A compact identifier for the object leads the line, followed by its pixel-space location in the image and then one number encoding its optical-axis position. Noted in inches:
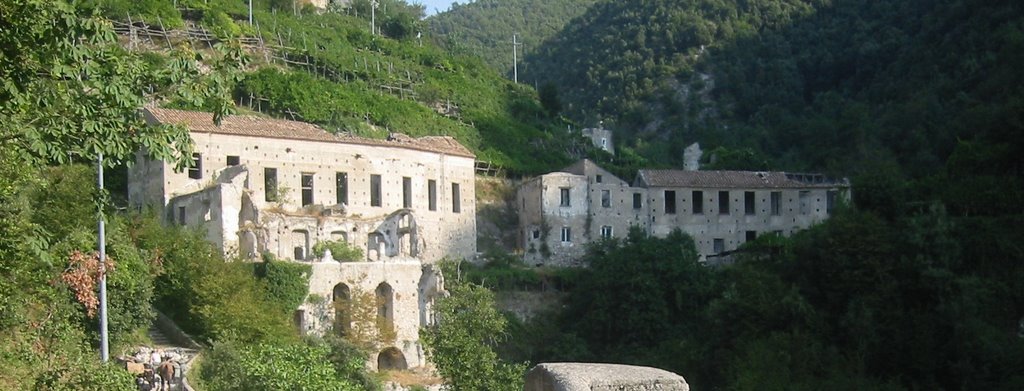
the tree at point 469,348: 1473.9
